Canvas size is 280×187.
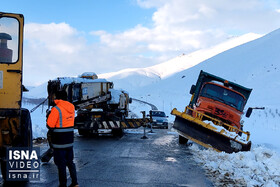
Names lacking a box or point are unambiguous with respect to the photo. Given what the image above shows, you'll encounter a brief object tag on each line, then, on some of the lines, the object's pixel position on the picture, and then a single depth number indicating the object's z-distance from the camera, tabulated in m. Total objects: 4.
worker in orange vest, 5.64
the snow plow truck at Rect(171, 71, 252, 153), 10.92
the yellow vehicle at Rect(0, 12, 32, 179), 5.65
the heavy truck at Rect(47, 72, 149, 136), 14.55
